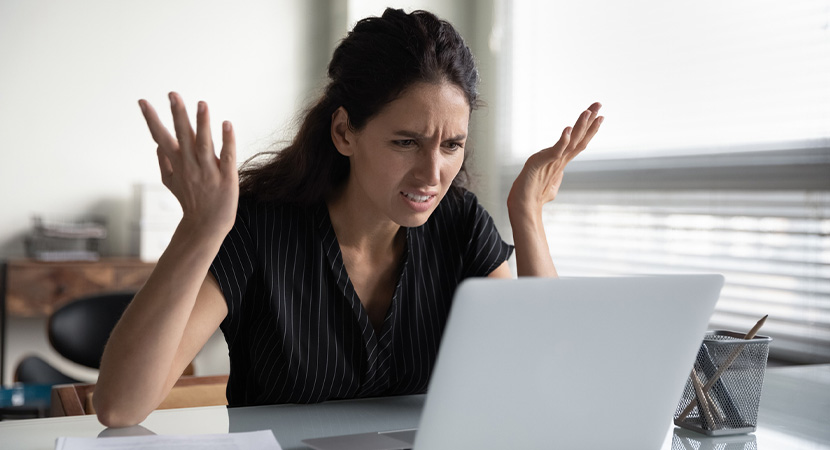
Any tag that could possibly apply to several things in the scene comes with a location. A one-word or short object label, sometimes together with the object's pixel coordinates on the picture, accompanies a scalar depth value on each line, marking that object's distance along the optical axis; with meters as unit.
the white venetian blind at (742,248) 2.21
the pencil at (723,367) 0.98
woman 1.25
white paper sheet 0.85
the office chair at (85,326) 2.24
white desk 0.95
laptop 0.67
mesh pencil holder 0.98
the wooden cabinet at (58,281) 3.23
